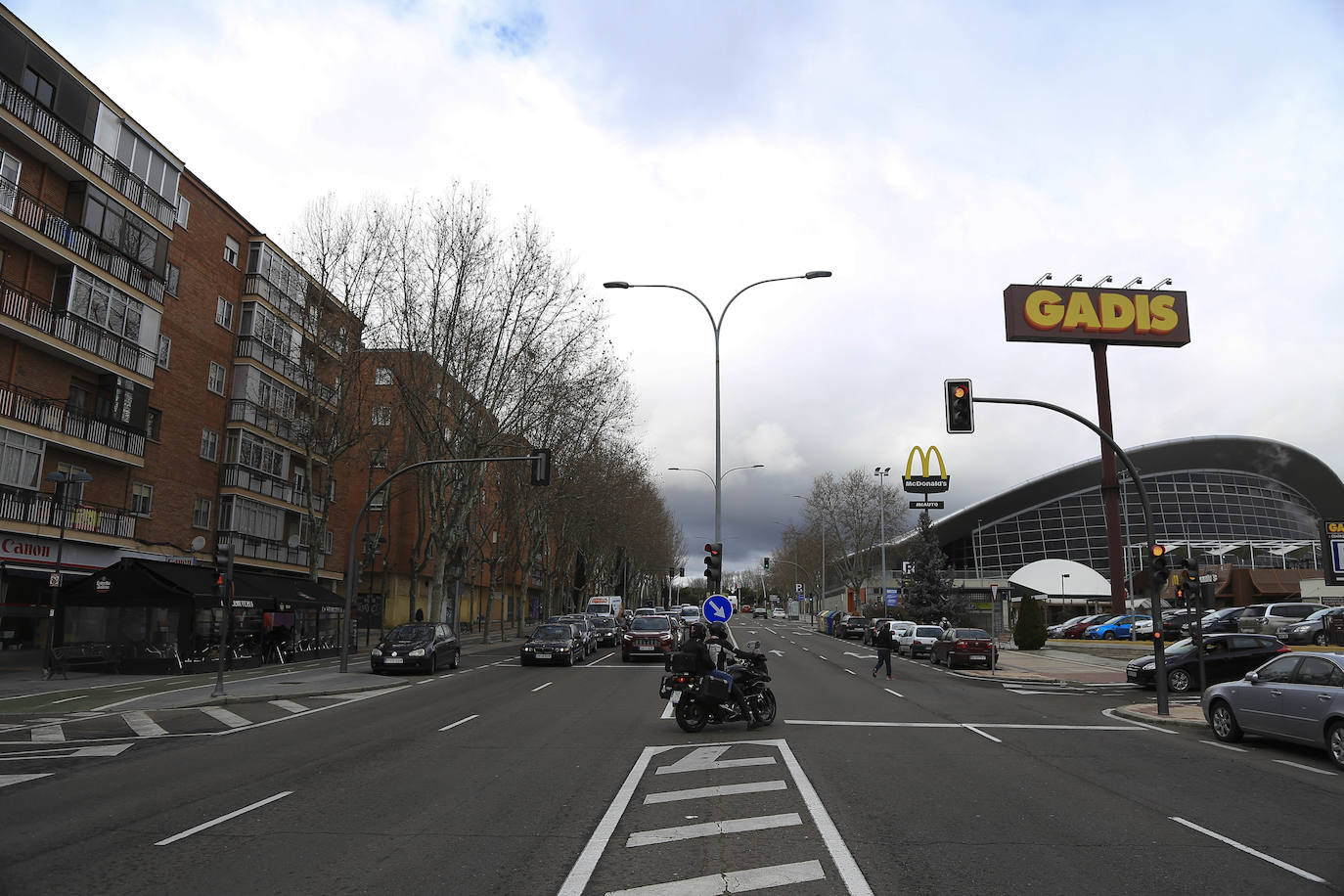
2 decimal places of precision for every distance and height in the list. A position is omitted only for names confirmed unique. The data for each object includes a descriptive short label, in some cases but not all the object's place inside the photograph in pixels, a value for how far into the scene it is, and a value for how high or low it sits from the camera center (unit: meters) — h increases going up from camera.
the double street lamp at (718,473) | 26.42 +3.76
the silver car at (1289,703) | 11.45 -1.45
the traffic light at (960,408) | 16.97 +3.79
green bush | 41.16 -1.36
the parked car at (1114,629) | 43.72 -1.48
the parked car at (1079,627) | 51.84 -1.65
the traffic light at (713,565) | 21.89 +0.77
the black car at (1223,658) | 21.91 -1.44
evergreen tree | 59.25 +0.78
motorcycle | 13.26 -1.59
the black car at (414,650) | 24.41 -1.67
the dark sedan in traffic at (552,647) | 28.02 -1.74
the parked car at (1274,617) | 36.69 -0.66
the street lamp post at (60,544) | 22.50 +1.13
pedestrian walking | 24.91 -1.31
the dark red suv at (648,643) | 30.22 -1.69
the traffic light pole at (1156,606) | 16.97 -0.11
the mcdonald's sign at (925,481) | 54.56 +7.47
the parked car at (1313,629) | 30.32 -0.95
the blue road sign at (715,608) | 20.73 -0.32
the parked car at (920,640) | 35.84 -1.77
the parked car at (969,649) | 29.78 -1.75
